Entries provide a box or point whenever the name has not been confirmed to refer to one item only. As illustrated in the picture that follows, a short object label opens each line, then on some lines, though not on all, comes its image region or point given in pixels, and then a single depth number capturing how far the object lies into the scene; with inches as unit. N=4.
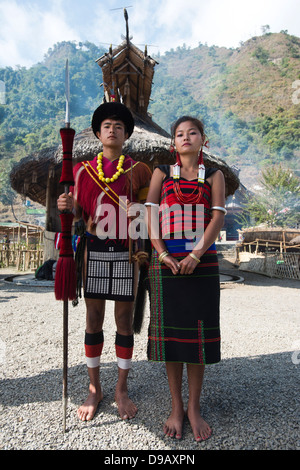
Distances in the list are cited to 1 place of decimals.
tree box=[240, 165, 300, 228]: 1272.1
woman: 67.4
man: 78.9
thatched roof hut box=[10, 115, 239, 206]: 291.0
